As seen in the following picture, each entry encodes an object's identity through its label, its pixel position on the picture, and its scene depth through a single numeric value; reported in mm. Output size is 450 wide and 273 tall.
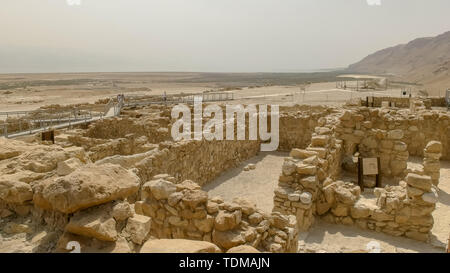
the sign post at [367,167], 8523
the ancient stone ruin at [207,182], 3184
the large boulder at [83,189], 3074
